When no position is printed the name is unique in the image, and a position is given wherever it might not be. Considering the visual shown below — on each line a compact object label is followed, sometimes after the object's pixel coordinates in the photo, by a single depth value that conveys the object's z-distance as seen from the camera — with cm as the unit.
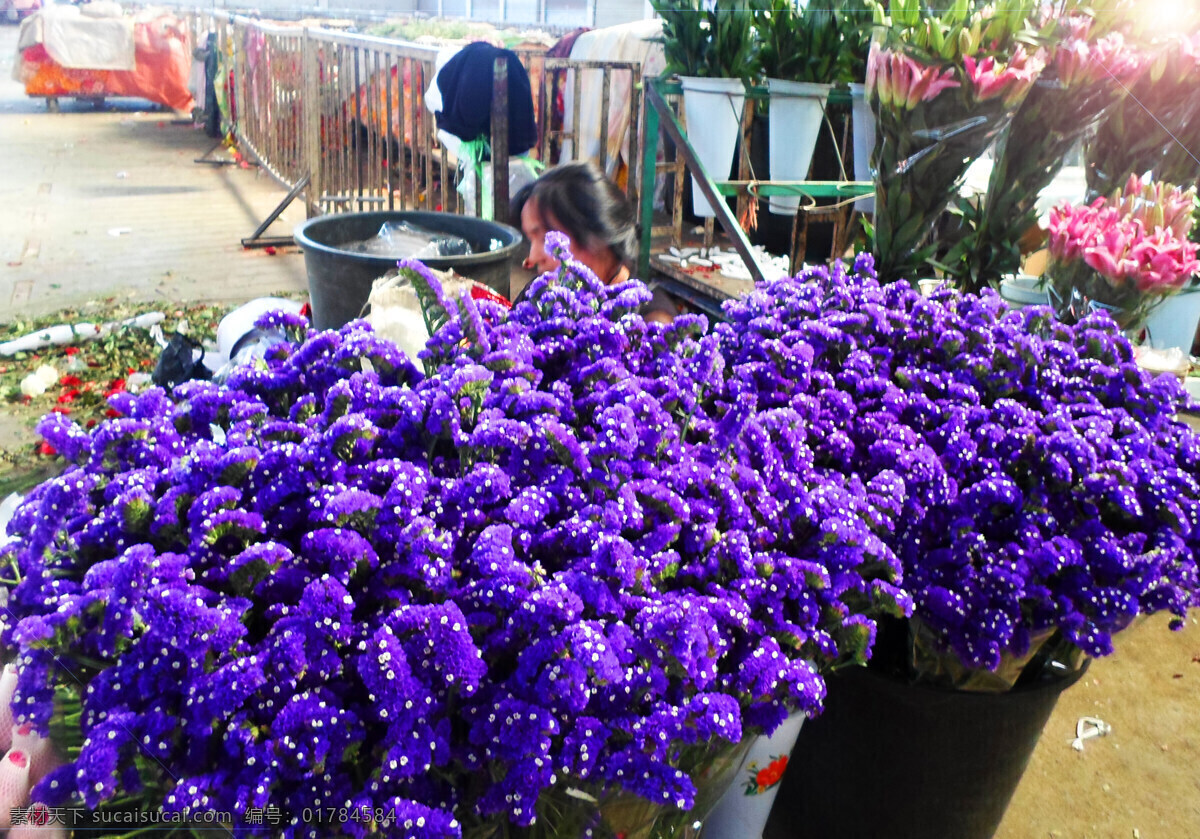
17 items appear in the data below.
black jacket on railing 517
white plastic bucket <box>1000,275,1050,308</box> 263
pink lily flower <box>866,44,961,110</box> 231
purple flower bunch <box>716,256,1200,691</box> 132
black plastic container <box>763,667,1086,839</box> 165
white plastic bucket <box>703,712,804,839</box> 144
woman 336
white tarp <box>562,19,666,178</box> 571
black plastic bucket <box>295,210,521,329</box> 279
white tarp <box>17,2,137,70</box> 1366
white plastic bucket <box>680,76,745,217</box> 328
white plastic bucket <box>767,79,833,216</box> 322
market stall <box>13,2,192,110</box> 1374
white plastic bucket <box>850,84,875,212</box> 315
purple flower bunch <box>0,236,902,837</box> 89
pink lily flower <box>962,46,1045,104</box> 225
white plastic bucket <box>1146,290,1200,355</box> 340
